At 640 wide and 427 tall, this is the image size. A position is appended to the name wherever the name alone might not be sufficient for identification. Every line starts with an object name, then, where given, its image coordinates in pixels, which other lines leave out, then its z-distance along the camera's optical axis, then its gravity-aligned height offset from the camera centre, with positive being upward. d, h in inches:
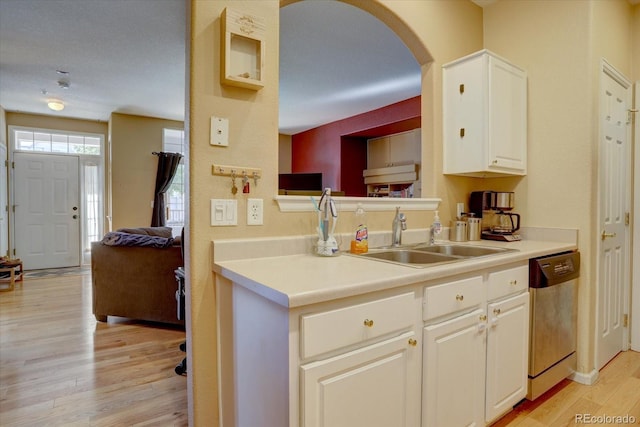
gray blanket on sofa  126.9 -12.2
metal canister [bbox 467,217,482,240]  91.4 -5.3
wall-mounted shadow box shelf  55.7 +25.5
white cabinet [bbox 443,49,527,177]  83.5 +21.8
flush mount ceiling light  181.6 +51.8
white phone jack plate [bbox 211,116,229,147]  56.1 +11.8
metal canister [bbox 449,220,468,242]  89.5 -6.2
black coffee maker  94.6 -1.5
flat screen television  223.5 +15.8
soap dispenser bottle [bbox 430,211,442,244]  84.0 -5.1
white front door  225.6 -2.4
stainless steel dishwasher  71.9 -24.1
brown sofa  126.6 -26.9
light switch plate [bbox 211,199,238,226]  56.5 -0.9
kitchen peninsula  39.8 -17.5
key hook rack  56.6 +5.6
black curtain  236.4 +15.5
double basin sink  71.1 -9.6
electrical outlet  59.9 -0.9
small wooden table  176.2 -31.9
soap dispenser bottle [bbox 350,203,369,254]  69.1 -6.7
